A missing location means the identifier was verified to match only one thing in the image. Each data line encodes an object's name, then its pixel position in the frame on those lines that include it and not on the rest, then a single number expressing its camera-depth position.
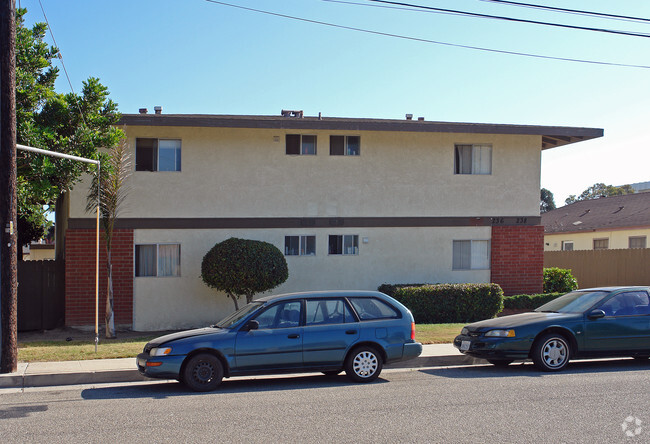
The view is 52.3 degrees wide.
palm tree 16.03
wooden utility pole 10.74
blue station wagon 9.73
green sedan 11.27
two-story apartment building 18.00
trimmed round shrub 16.80
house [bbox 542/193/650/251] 30.58
